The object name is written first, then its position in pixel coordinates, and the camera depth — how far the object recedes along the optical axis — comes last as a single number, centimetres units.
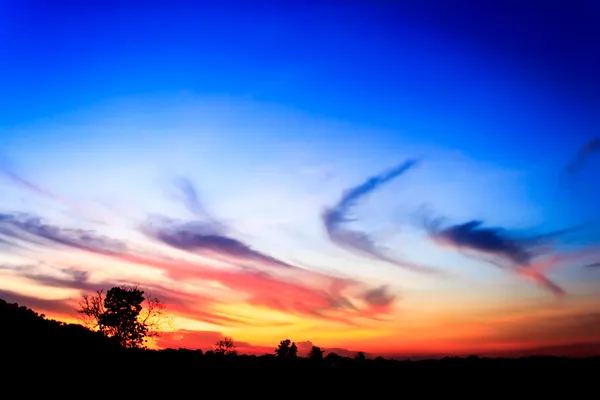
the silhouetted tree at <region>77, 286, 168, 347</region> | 6700
